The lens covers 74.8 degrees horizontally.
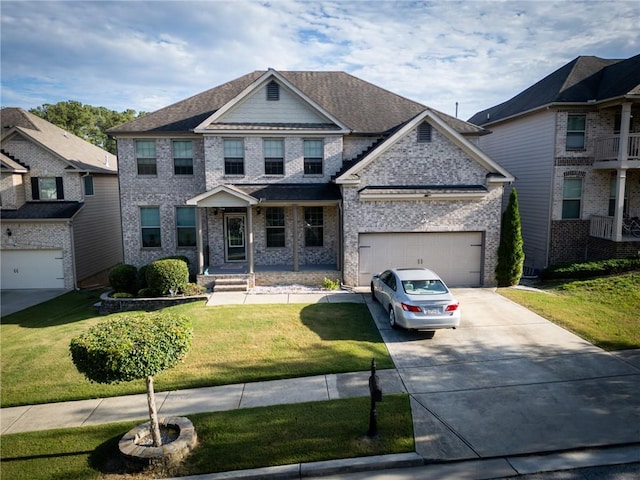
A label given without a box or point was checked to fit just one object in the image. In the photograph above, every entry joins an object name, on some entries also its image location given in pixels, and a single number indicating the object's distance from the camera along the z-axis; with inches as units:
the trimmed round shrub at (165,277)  617.6
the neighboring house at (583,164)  705.0
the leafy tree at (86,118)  1847.9
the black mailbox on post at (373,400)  267.0
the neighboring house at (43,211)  781.9
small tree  241.1
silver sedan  429.1
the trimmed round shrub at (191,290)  627.5
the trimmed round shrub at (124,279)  657.6
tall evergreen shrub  645.9
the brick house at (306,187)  646.5
